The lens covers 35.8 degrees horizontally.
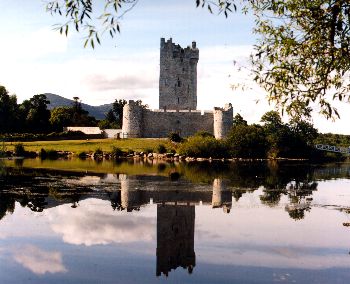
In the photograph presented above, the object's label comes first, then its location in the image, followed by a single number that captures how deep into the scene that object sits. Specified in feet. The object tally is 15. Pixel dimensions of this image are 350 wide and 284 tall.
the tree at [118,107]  294.05
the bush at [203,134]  191.21
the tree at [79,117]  248.11
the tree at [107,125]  239.07
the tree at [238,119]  237.88
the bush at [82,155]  174.70
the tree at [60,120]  242.33
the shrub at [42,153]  174.29
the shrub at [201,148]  176.24
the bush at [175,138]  193.36
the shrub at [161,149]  180.87
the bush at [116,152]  178.29
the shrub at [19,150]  171.49
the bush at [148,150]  181.88
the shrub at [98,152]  178.40
